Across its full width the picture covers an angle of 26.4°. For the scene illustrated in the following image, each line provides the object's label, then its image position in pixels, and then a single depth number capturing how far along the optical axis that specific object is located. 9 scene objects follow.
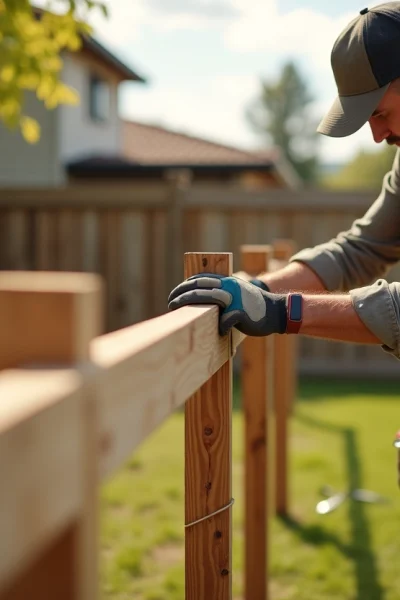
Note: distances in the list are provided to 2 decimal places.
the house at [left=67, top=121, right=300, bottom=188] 16.66
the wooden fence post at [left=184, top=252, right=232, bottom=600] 2.01
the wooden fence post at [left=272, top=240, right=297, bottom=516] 4.61
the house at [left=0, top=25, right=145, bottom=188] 15.13
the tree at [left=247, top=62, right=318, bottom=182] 59.88
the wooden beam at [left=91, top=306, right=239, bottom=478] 0.98
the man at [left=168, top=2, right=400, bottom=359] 1.96
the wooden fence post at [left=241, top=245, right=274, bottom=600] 3.24
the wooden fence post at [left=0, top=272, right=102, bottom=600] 0.84
